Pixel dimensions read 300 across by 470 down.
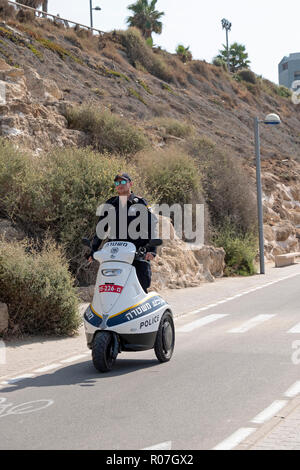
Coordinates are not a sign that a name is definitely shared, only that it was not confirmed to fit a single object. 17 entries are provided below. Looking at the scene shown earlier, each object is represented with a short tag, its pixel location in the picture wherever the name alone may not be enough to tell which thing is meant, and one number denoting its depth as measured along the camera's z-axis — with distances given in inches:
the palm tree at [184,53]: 2406.5
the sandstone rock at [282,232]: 1312.7
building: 5123.0
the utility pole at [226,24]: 3277.6
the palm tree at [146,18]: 2442.2
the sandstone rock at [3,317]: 409.4
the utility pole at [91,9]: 2474.7
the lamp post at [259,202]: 965.3
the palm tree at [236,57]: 3051.2
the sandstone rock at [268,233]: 1260.0
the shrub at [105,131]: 1049.5
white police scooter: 297.4
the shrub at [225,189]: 1097.4
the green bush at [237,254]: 959.0
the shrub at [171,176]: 912.3
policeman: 317.1
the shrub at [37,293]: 420.2
